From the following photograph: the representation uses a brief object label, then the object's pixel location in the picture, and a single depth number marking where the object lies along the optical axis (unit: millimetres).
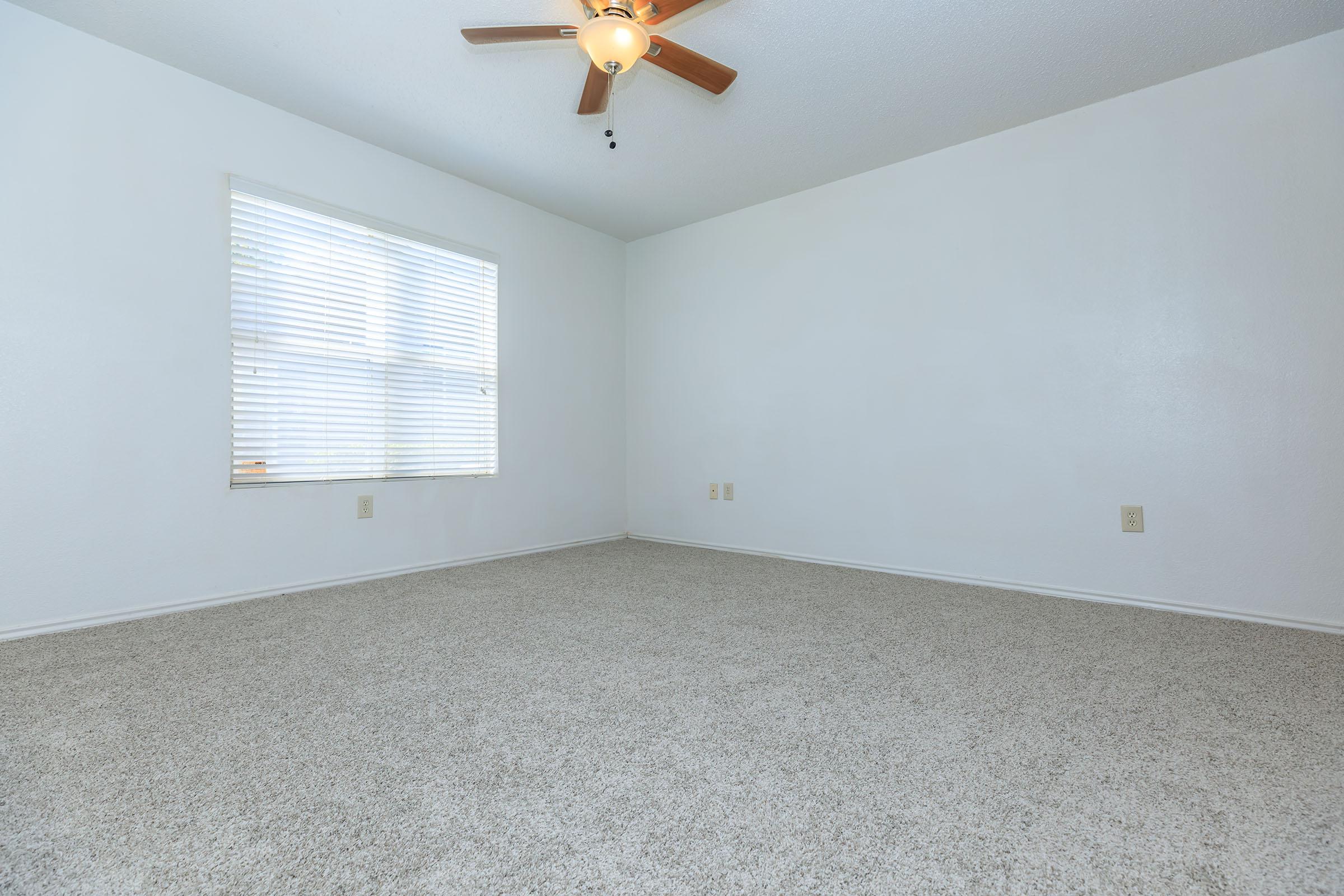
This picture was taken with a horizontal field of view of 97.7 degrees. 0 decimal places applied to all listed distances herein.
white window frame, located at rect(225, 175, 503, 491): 2574
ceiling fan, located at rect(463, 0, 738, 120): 1759
